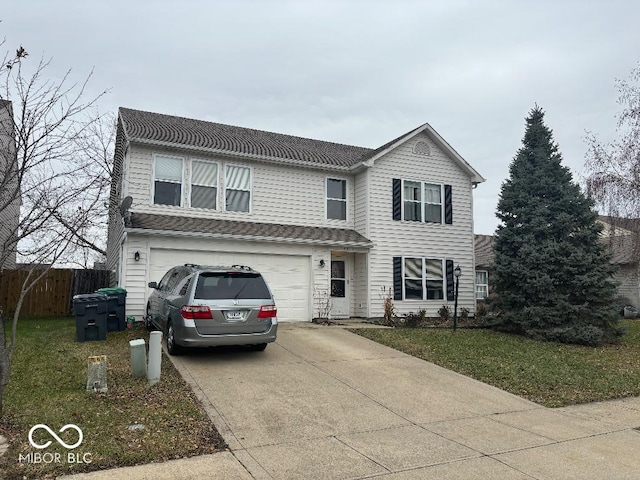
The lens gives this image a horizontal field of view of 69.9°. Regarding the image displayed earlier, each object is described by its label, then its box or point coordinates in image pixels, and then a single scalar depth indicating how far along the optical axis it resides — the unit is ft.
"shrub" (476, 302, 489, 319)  52.05
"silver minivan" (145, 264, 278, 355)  26.45
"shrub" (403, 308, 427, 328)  47.98
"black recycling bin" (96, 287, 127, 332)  37.14
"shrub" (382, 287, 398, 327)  48.85
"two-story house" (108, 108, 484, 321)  44.21
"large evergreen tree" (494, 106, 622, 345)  43.47
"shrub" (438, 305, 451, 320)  53.16
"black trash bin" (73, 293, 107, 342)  33.58
